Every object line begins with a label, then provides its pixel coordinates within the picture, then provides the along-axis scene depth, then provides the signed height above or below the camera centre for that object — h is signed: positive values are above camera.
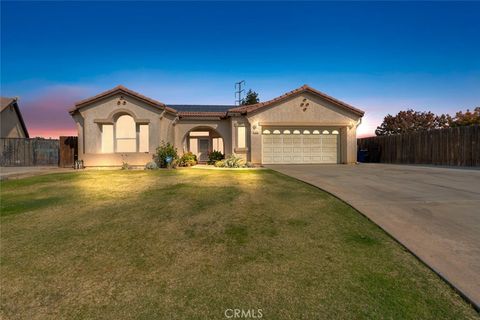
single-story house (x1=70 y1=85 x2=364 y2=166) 16.45 +1.91
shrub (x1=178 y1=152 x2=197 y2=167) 17.55 -0.38
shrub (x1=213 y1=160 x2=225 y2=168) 16.45 -0.61
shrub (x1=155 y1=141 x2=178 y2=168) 16.00 -0.02
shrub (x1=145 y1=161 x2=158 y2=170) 15.32 -0.67
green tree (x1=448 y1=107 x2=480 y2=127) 28.02 +4.00
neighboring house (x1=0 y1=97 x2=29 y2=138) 23.16 +3.43
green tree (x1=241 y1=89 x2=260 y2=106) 43.53 +9.59
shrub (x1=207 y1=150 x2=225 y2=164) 19.91 -0.19
